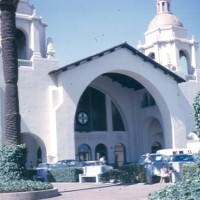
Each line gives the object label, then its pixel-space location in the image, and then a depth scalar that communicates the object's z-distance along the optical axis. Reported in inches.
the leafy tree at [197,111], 392.8
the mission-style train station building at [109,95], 1154.7
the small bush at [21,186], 568.7
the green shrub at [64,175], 931.3
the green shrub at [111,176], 828.4
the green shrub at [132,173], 790.6
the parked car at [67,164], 1034.7
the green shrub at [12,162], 619.2
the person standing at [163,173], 752.1
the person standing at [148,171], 759.1
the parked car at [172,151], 1126.4
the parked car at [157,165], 778.8
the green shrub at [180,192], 314.3
